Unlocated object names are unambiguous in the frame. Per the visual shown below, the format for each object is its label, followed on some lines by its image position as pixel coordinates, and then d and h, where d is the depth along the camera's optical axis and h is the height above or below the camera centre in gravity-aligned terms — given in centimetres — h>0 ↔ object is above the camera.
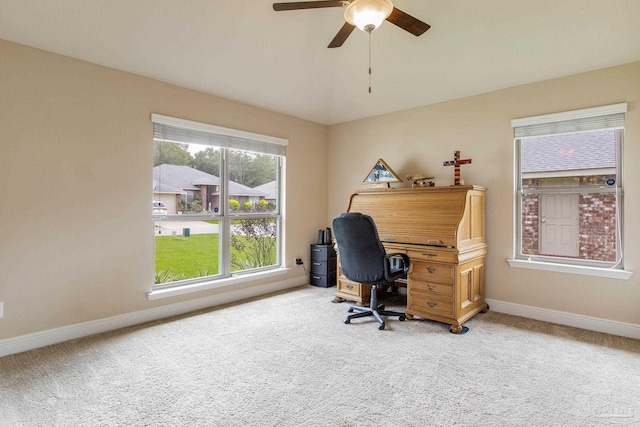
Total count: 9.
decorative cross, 351 +54
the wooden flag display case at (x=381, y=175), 416 +49
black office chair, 302 -44
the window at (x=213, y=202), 344 +11
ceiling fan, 175 +112
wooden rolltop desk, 305 -33
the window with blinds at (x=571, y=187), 299 +26
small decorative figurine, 378 +39
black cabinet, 456 -76
